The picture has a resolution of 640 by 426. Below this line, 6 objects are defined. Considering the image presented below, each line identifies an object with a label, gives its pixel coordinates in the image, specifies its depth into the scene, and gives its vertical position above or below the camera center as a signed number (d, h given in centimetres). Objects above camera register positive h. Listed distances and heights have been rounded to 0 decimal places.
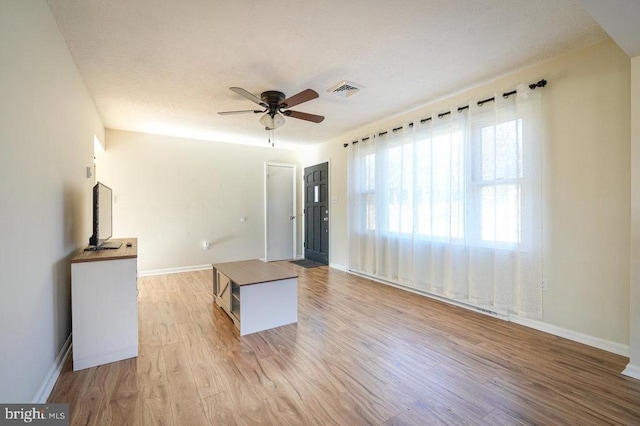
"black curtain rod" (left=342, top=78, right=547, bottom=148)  256 +116
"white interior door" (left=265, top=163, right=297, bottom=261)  607 +2
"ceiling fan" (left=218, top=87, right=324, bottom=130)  296 +113
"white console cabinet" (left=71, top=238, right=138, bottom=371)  202 -71
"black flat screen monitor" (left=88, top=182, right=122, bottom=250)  238 -5
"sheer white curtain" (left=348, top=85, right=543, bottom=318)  264 +7
